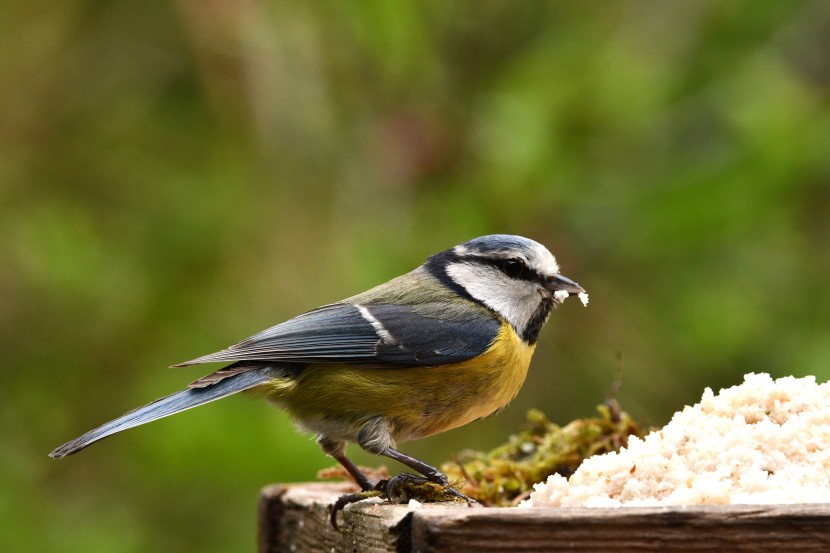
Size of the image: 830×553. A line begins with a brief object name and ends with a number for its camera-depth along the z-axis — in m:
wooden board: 3.16
